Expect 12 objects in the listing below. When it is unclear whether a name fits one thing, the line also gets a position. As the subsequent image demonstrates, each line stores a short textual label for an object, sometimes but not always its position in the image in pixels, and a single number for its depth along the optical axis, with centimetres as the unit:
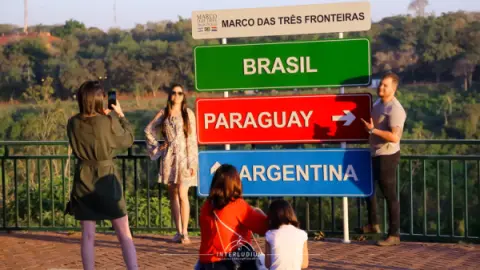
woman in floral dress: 877
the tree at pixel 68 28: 5388
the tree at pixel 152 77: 3997
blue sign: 862
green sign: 859
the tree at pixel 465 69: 4356
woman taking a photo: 643
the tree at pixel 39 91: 2754
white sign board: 841
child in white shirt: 487
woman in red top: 502
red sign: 858
